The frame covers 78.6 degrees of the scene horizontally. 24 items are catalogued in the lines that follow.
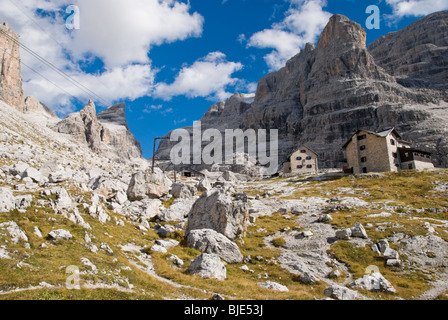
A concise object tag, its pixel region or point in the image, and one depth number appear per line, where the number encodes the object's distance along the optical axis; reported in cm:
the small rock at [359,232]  3167
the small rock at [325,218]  3994
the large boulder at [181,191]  4825
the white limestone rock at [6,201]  2017
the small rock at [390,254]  2645
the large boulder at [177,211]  3869
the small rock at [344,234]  3200
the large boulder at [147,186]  4197
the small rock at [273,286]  1971
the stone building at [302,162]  11225
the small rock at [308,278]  2214
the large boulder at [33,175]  3181
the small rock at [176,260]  2319
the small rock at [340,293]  1859
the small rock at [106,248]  2095
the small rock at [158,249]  2513
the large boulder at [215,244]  2662
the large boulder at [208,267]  2050
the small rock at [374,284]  2055
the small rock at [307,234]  3428
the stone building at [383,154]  7906
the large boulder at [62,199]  2408
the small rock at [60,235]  1962
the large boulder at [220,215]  3222
